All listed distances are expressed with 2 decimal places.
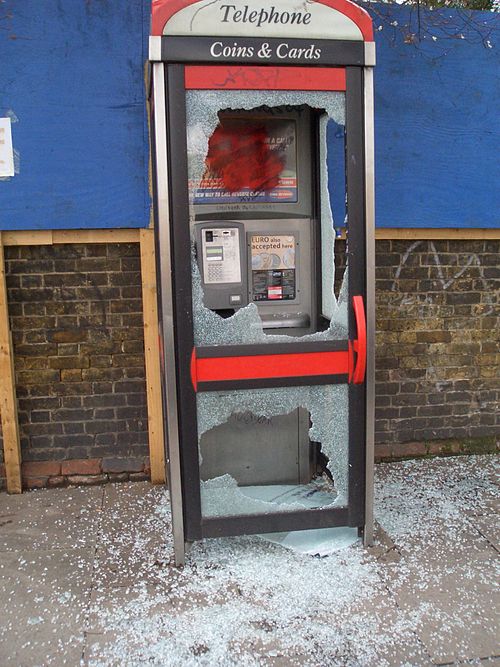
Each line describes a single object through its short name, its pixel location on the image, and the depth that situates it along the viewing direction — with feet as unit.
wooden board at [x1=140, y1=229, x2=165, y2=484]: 11.78
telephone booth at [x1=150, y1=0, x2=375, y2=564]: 8.38
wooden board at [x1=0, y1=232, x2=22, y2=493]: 11.57
